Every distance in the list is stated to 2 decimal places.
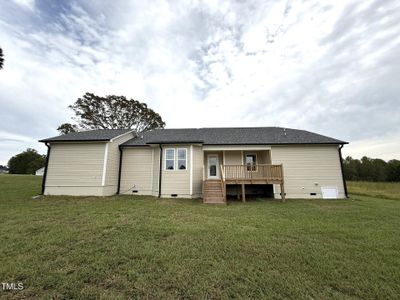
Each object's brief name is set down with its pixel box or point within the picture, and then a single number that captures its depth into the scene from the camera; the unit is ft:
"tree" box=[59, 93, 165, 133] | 74.38
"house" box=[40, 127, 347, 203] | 34.81
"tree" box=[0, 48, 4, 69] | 26.58
